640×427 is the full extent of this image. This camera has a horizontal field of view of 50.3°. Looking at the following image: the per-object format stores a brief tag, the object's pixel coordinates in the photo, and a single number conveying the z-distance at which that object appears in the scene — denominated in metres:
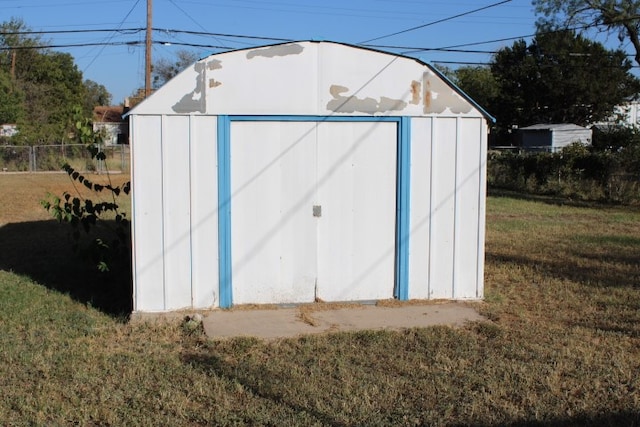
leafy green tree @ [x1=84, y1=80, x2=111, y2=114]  98.88
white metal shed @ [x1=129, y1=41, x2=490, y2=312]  7.36
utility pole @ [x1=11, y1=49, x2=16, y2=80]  57.97
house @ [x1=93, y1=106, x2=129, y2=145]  60.12
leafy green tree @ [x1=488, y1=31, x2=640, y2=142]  50.28
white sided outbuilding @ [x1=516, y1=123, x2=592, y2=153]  44.69
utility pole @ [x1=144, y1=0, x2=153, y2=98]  27.38
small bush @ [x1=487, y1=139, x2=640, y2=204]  21.41
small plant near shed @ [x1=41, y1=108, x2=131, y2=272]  8.61
